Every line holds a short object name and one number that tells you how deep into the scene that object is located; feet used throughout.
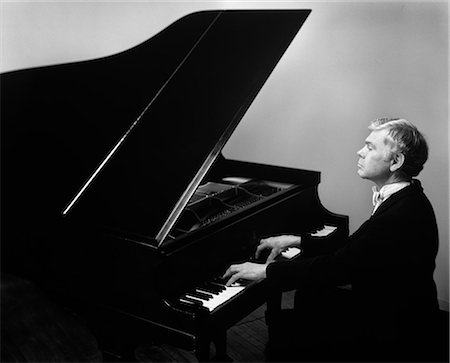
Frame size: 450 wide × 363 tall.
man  5.91
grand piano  6.11
